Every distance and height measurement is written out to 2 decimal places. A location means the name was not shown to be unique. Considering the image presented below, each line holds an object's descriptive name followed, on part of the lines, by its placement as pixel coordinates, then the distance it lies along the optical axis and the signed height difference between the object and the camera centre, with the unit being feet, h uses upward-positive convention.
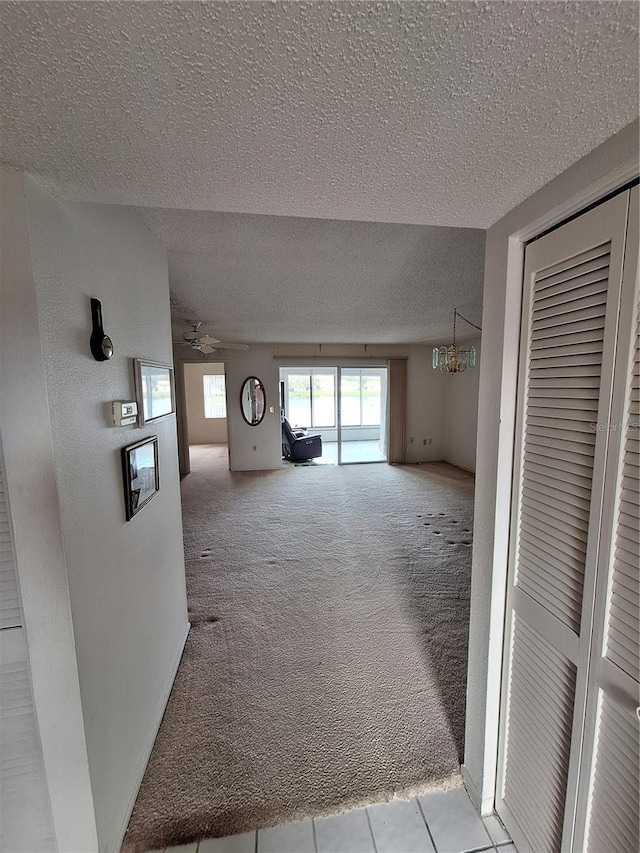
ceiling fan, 10.77 +1.74
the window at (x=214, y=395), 27.22 -0.20
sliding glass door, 27.76 -1.09
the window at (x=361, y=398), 28.76 -0.56
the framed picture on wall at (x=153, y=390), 4.58 +0.05
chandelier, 11.65 +1.21
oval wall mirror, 19.02 -0.49
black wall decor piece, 3.51 +0.59
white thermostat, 3.85 -0.23
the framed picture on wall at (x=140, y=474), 4.14 -1.10
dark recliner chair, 20.79 -3.38
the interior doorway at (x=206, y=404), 26.86 -0.91
